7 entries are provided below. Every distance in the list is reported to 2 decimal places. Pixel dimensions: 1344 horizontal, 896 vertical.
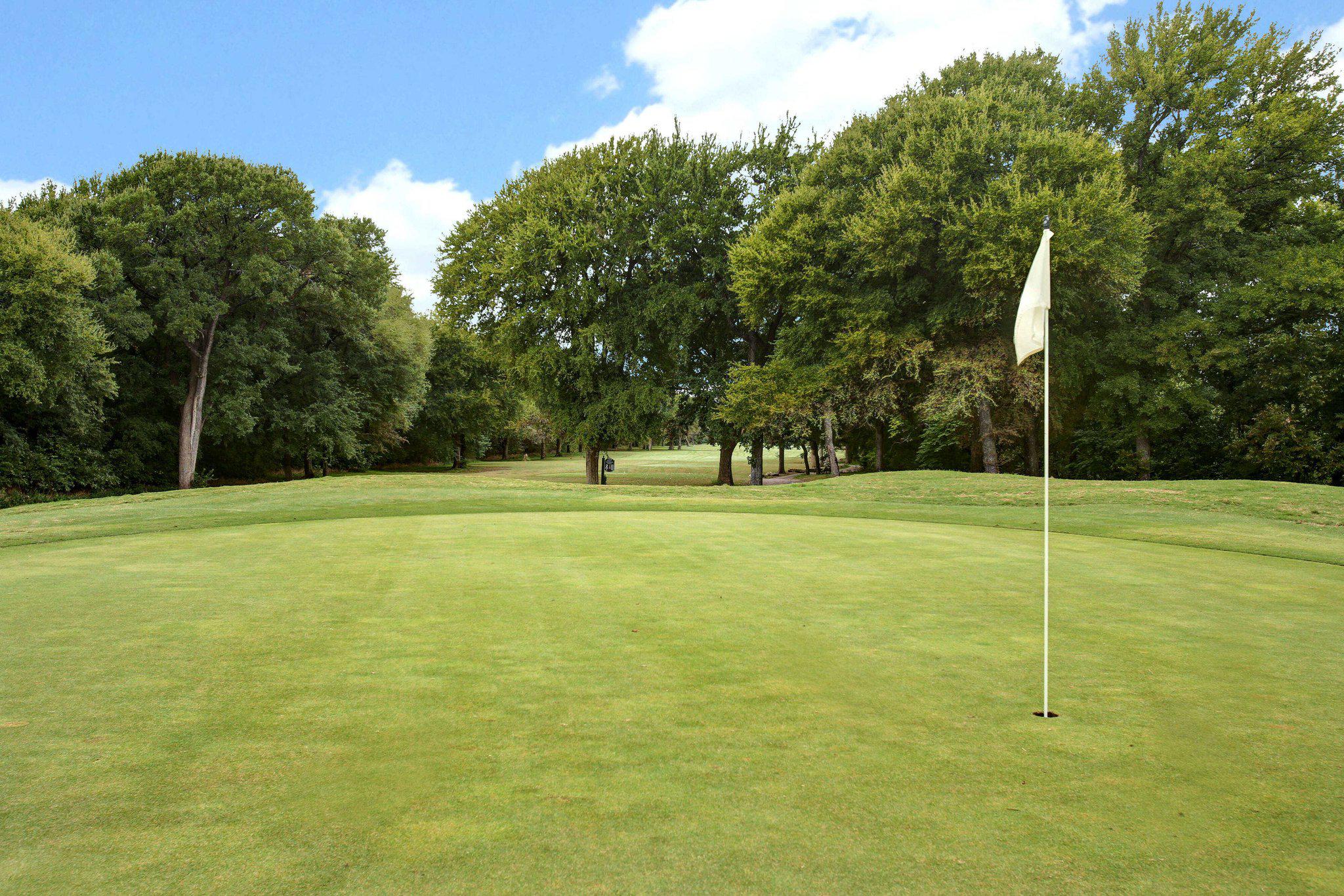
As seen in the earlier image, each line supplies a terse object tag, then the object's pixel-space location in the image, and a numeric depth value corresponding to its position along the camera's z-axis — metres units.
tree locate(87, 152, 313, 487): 34.50
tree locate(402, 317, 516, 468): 53.81
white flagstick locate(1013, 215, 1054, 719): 4.62
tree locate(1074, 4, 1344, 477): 28.25
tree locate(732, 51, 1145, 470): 25.64
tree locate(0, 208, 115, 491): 28.69
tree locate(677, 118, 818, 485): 34.22
